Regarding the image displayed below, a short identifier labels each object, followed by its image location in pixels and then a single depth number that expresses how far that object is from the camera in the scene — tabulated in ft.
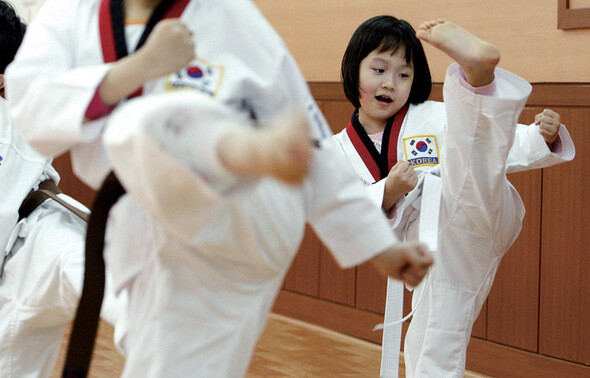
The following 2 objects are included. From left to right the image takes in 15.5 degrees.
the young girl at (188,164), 9.98
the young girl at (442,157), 13.16
